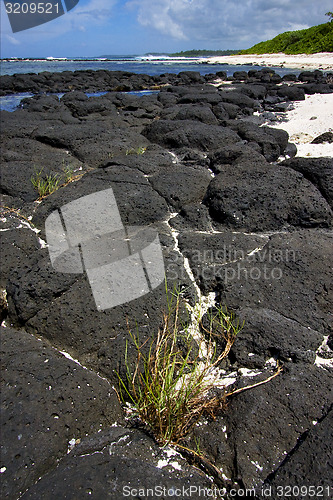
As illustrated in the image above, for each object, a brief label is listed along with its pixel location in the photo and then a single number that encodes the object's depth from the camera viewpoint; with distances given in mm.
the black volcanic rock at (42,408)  1551
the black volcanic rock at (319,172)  3711
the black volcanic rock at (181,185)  3891
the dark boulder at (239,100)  10570
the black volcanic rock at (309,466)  1388
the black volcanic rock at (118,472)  1356
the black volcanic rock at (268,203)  3434
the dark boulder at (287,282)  2459
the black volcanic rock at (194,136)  5906
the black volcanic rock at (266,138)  5684
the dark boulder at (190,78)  21984
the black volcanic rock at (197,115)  7660
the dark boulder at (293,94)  12844
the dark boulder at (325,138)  6332
